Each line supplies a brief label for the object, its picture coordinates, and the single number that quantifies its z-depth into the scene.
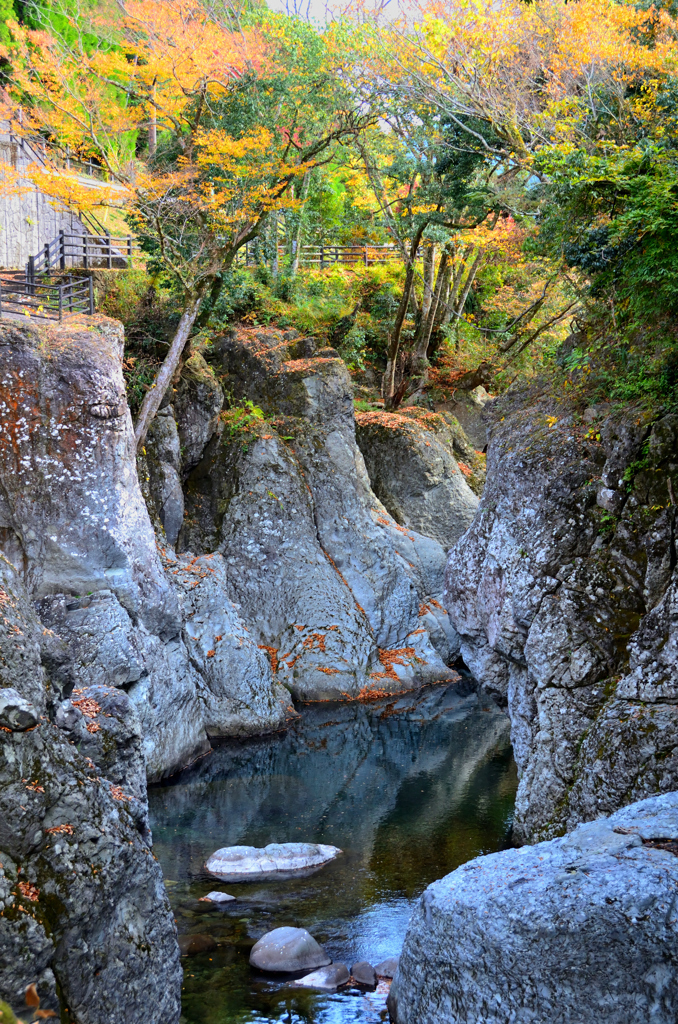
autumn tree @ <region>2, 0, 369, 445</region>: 19.84
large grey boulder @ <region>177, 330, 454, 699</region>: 21.08
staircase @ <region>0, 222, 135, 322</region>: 18.20
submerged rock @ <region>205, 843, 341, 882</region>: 11.95
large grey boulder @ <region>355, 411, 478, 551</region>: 25.62
